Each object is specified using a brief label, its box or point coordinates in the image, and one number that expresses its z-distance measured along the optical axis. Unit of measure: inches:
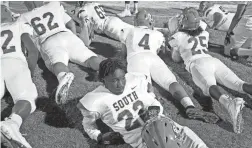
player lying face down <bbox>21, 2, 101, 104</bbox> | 221.1
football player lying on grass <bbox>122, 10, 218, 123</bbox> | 190.4
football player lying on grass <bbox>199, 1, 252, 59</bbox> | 258.0
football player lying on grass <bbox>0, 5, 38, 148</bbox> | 157.5
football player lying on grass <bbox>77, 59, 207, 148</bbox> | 155.5
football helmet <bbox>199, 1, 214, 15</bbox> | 320.9
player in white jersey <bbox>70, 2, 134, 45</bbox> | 289.4
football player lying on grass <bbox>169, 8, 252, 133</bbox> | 177.9
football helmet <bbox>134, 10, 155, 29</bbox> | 236.8
